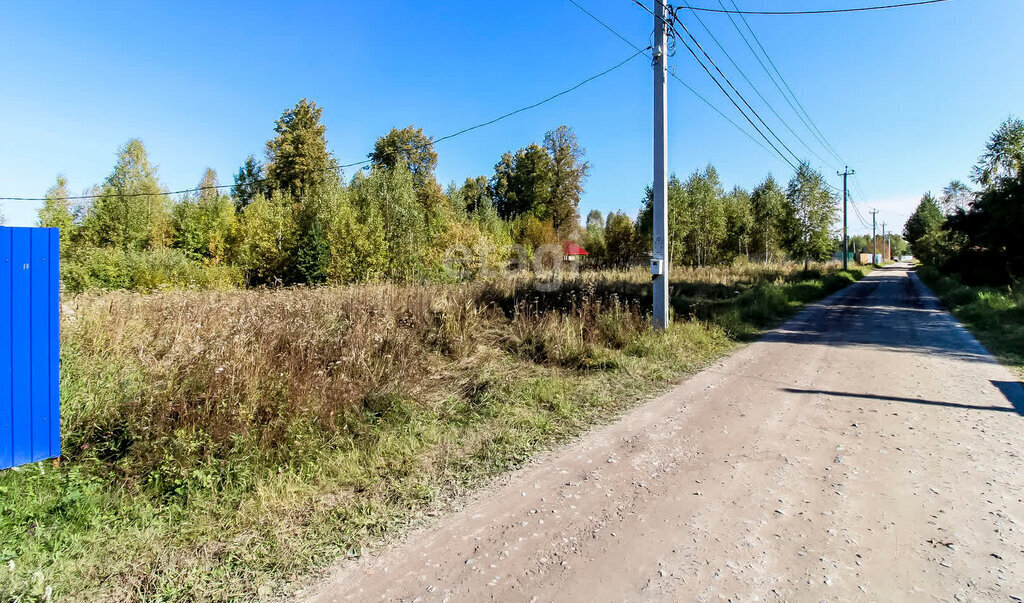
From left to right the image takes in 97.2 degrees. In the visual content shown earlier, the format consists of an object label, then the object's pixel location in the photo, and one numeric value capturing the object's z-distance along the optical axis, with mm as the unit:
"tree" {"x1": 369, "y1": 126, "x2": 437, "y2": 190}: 40344
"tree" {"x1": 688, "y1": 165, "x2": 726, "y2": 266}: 32344
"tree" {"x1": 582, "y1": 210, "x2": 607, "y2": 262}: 44581
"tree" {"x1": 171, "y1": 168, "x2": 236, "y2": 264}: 29902
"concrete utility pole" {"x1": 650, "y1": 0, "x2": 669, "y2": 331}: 9539
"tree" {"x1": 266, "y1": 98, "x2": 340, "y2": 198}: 34812
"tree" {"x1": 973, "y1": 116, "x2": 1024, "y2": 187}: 22702
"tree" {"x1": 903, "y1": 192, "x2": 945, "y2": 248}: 52062
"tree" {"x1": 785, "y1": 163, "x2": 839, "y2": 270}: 27250
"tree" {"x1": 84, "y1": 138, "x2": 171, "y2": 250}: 26875
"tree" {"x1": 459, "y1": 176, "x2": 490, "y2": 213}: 61125
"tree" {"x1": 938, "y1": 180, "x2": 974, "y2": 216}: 25466
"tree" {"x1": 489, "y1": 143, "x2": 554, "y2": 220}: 48156
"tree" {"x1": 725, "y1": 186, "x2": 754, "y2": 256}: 39406
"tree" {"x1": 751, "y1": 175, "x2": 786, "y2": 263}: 33397
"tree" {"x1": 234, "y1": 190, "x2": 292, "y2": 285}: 23453
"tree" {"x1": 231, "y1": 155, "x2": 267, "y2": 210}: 44062
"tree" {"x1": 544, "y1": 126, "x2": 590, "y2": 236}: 46625
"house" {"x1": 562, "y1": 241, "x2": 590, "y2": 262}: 34781
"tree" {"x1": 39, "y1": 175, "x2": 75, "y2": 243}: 24703
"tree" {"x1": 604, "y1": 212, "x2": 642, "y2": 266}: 40788
